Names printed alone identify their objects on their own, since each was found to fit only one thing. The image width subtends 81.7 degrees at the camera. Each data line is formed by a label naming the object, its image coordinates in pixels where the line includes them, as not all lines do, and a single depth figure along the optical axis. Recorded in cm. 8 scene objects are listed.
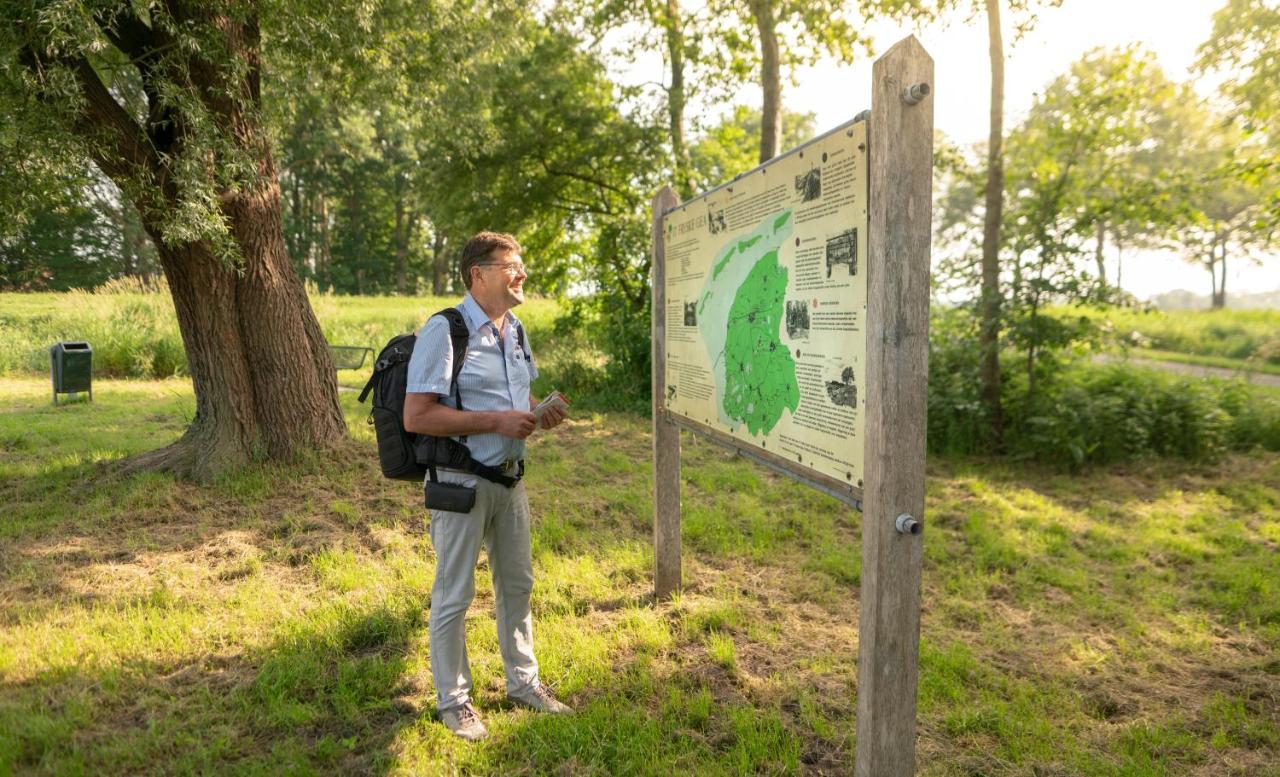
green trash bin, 1064
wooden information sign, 229
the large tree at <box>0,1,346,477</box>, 518
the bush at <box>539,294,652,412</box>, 1195
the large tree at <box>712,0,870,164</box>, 1037
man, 299
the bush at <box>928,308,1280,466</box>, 872
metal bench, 1470
